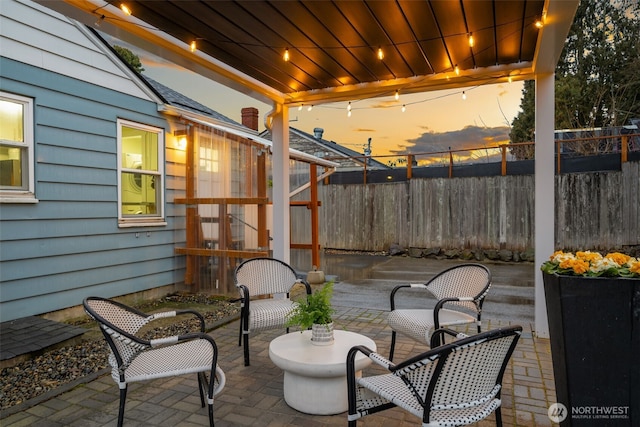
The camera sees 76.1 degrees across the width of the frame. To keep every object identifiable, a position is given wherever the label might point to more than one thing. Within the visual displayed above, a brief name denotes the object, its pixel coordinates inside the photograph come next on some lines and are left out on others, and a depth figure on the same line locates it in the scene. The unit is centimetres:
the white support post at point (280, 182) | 518
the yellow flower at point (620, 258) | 206
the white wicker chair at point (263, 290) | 341
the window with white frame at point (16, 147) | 410
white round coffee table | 242
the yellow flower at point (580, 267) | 201
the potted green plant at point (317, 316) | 266
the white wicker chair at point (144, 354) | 221
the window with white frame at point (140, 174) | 544
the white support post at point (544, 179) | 394
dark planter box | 194
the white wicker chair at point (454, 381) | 170
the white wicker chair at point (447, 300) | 309
